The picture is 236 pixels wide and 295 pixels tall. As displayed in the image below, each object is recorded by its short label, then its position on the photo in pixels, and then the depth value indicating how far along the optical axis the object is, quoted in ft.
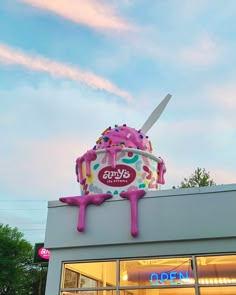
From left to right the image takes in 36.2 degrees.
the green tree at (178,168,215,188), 78.85
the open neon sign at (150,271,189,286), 21.58
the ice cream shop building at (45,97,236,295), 21.25
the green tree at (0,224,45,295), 86.28
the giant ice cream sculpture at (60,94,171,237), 26.07
